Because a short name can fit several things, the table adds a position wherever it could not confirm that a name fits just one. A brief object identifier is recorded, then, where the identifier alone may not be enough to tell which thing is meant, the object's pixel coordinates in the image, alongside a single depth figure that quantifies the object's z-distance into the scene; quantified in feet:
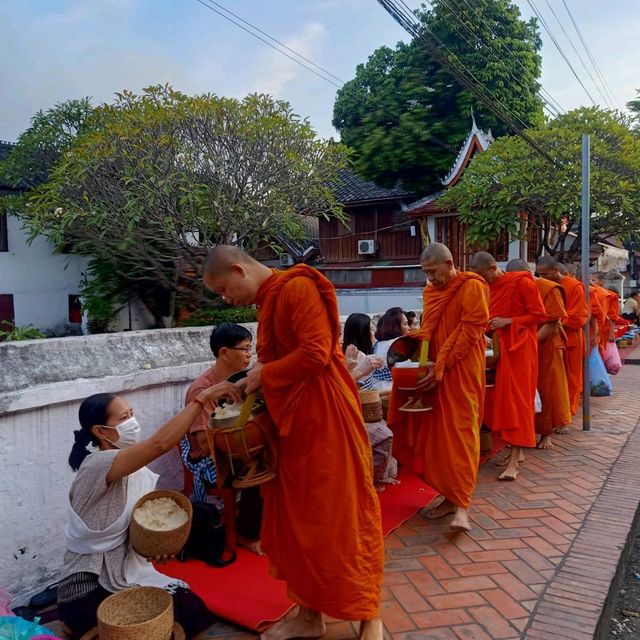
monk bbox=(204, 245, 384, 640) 7.89
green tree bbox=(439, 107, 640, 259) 39.83
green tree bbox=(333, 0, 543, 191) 55.21
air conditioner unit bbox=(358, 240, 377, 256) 67.62
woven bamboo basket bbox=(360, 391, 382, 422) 14.57
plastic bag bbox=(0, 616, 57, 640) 7.04
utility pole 20.43
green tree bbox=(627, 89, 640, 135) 87.66
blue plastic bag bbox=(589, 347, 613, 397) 26.99
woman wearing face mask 8.05
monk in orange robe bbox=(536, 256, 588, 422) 21.47
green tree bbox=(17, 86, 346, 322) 30.27
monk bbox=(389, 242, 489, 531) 12.41
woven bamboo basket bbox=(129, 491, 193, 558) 8.25
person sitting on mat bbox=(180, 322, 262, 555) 11.65
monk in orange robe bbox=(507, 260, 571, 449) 18.48
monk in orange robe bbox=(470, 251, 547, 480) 15.96
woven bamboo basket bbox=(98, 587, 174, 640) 7.45
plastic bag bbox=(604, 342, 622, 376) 30.50
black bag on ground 11.19
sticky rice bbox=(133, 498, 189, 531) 8.57
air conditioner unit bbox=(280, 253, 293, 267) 76.49
